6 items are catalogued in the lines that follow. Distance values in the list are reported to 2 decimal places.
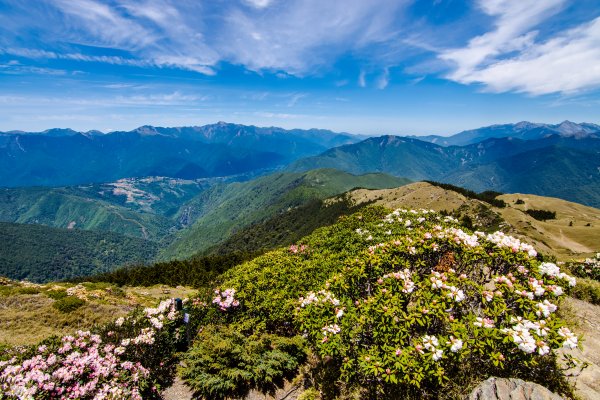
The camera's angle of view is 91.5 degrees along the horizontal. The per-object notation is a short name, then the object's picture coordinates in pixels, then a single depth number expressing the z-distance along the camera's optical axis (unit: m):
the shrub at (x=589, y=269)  24.95
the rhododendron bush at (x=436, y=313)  7.23
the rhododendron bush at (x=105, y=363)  10.07
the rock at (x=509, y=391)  6.78
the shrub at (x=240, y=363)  11.02
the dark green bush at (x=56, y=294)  29.01
